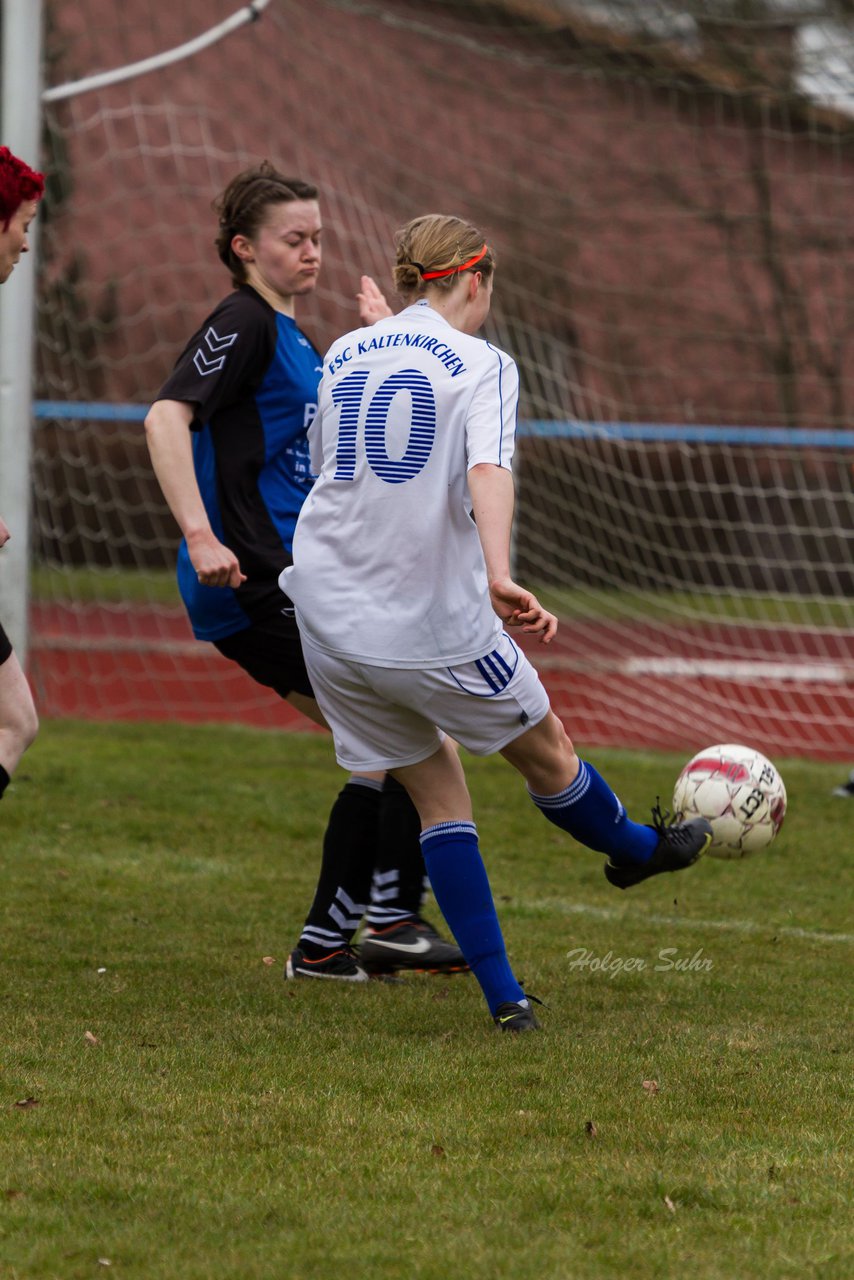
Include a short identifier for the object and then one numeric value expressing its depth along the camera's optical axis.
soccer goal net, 23.50
